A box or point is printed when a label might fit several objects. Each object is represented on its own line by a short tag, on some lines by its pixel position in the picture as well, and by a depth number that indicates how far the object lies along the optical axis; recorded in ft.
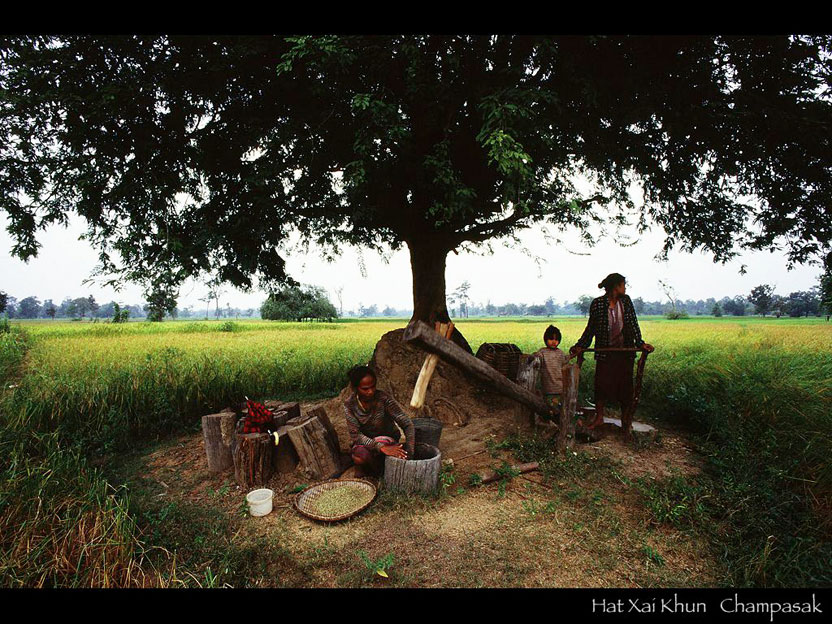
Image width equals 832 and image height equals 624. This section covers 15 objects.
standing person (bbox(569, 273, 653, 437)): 18.74
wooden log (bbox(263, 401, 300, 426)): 20.39
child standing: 20.63
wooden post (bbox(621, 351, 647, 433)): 18.66
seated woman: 14.99
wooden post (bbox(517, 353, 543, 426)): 21.02
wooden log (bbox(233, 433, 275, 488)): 15.60
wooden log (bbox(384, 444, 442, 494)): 13.76
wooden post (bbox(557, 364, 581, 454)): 17.03
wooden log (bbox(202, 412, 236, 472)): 17.20
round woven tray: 12.73
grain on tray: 13.08
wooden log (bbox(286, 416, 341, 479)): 15.75
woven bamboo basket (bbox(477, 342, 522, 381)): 24.22
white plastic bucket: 13.41
